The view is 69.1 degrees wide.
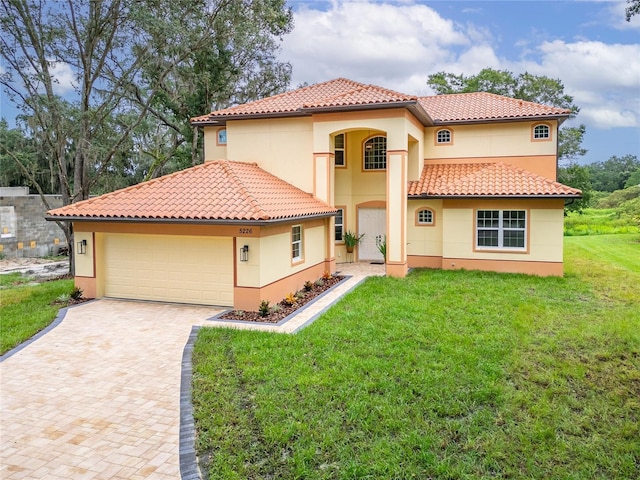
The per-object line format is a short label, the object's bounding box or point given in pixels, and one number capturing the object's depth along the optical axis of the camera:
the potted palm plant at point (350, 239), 19.38
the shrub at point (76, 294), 13.17
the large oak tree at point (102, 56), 17.75
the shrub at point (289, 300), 12.39
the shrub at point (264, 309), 11.25
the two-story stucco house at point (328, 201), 12.34
